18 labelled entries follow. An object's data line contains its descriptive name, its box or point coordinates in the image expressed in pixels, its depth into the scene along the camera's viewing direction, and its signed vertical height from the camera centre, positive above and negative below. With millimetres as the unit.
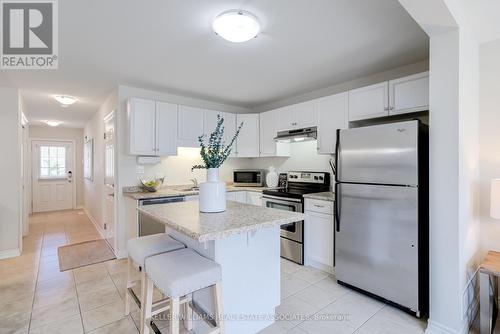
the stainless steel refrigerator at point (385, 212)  2117 -434
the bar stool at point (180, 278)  1395 -660
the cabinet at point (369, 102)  2797 +751
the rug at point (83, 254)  3344 -1292
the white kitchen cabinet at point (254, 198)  3890 -512
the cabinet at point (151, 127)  3432 +573
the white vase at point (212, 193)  1812 -197
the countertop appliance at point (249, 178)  4508 -220
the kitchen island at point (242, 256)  1608 -665
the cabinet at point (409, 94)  2511 +751
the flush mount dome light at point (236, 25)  1861 +1087
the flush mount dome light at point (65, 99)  4098 +1141
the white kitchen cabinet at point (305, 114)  3510 +756
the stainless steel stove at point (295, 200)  3254 -478
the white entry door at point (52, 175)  6953 -239
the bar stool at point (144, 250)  1819 -636
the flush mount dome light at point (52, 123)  6512 +1180
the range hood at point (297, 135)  3490 +454
